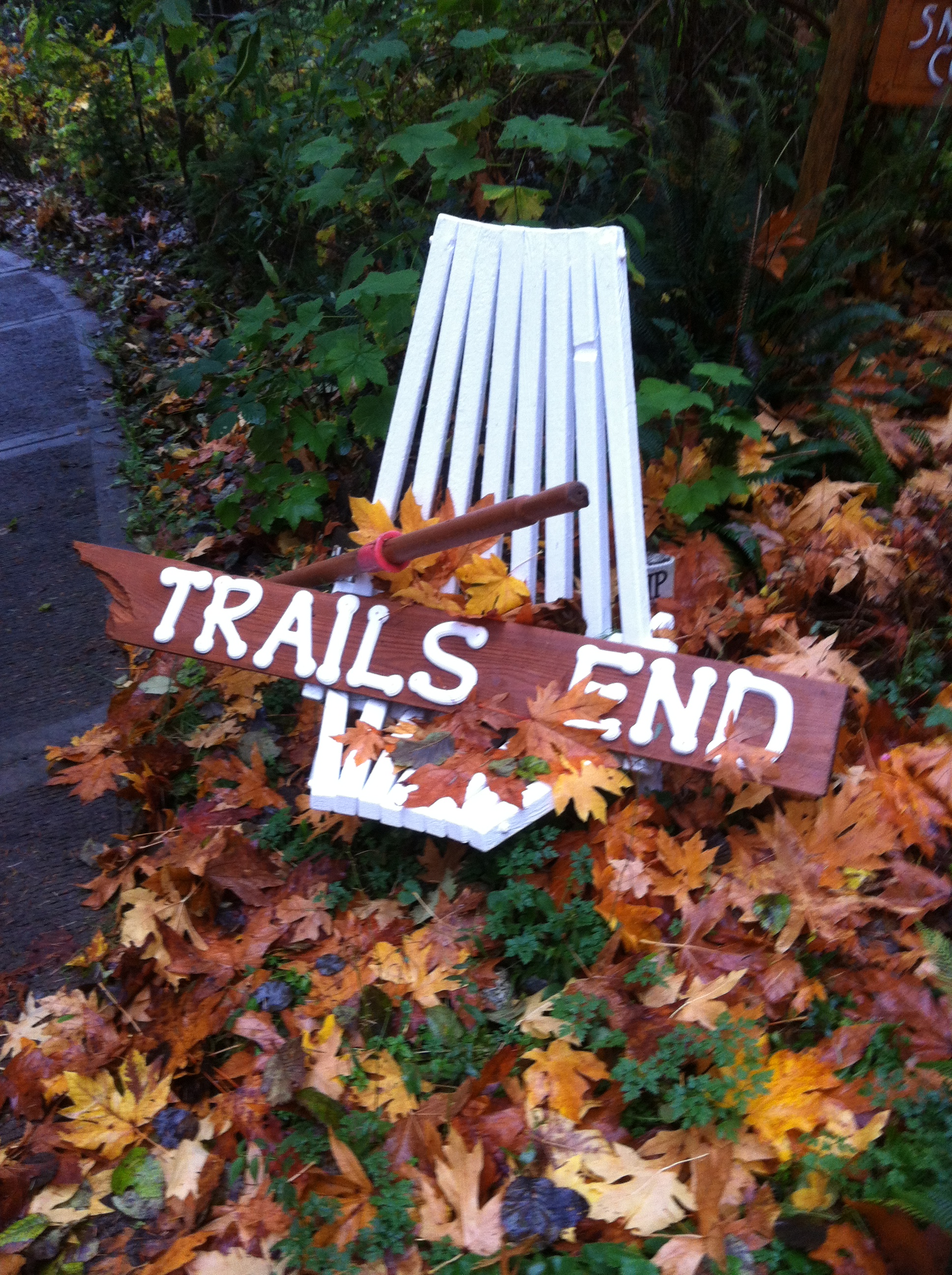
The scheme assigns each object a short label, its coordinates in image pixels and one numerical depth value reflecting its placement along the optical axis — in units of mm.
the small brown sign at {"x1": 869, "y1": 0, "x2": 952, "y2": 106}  2307
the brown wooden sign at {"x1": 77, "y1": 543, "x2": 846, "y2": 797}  1836
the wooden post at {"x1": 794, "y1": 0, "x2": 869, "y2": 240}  2512
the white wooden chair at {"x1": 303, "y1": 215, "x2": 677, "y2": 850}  1933
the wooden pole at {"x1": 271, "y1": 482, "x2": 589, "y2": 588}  1744
